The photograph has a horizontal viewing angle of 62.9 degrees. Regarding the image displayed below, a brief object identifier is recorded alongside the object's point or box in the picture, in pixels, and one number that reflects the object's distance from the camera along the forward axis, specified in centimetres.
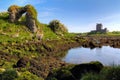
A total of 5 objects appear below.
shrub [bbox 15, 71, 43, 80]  857
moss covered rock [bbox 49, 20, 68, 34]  3787
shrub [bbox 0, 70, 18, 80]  822
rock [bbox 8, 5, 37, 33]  3181
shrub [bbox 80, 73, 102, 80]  619
